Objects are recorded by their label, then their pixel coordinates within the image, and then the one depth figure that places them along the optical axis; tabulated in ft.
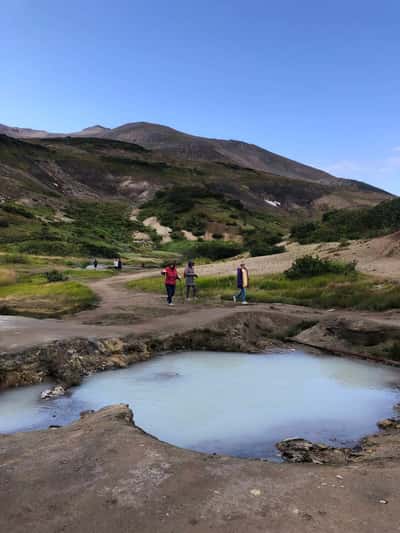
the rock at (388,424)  25.99
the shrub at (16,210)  217.36
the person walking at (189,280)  71.15
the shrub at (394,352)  39.81
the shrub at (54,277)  100.95
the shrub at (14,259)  137.18
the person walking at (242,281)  64.59
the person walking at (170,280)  65.72
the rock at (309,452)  20.83
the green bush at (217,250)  161.38
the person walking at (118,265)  135.64
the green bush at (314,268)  78.23
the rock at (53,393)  30.83
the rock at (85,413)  25.37
